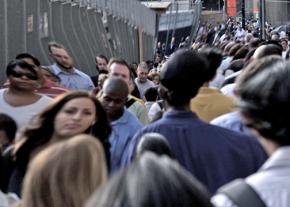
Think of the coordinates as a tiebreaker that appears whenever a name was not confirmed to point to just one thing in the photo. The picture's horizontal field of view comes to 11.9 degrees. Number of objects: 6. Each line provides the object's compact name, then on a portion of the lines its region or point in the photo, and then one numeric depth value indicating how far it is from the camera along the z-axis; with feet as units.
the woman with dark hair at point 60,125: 25.32
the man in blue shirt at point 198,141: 22.38
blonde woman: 17.06
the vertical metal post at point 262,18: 159.58
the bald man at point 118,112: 29.91
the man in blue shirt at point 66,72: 51.13
